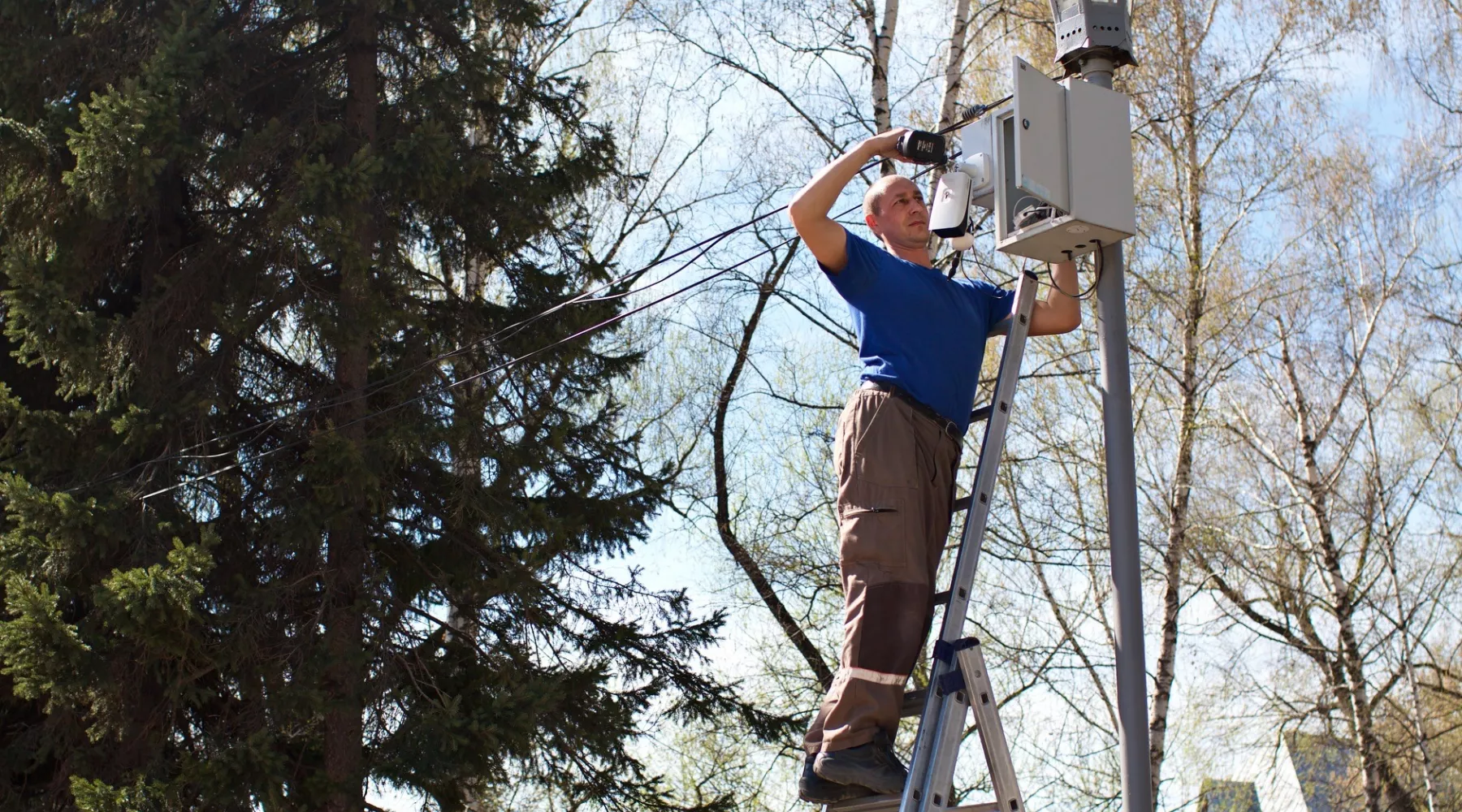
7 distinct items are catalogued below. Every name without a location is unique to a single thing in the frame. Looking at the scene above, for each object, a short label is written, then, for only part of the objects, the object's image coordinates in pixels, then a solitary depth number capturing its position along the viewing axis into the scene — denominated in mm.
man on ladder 3541
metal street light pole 3611
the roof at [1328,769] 14656
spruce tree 8031
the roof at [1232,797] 15359
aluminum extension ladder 3387
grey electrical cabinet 3764
